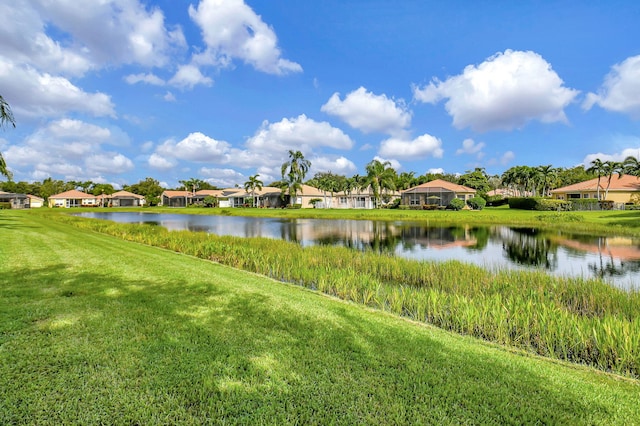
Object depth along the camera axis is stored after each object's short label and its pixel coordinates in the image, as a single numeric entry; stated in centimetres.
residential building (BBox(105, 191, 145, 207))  9331
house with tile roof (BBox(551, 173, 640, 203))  4859
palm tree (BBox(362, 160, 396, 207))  5625
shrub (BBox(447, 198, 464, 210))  4994
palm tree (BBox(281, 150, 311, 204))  6681
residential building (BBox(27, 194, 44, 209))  8600
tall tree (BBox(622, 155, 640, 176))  4216
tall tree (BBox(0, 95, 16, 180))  1483
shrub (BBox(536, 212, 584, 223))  3112
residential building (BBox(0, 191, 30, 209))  7694
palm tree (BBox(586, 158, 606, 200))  4547
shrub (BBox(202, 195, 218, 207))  7981
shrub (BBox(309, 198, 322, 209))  7023
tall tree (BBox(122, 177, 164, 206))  9356
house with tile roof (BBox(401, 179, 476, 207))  5700
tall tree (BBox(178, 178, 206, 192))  9722
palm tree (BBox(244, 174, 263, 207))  7071
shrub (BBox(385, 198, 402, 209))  6062
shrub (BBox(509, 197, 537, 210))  4395
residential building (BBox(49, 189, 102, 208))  8809
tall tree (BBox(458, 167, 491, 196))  7138
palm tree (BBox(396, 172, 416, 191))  7700
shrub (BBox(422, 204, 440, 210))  5304
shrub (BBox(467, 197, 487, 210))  5038
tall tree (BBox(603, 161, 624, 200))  4476
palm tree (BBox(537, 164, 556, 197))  6206
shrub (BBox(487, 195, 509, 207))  5788
